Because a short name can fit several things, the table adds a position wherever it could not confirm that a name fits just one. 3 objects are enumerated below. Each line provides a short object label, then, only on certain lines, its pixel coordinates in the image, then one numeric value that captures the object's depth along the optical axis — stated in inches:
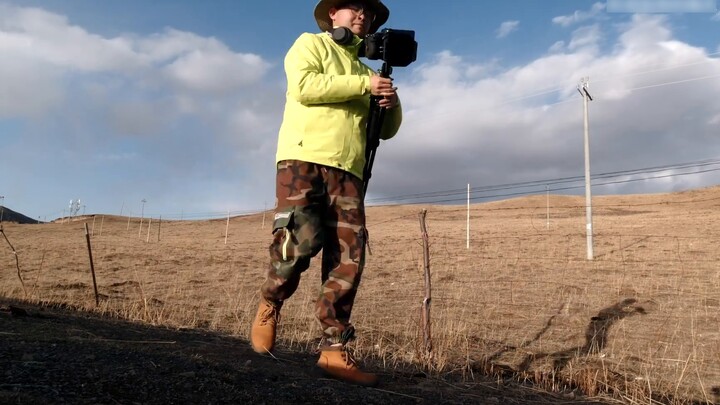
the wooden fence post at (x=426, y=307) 173.2
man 112.6
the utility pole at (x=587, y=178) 623.2
